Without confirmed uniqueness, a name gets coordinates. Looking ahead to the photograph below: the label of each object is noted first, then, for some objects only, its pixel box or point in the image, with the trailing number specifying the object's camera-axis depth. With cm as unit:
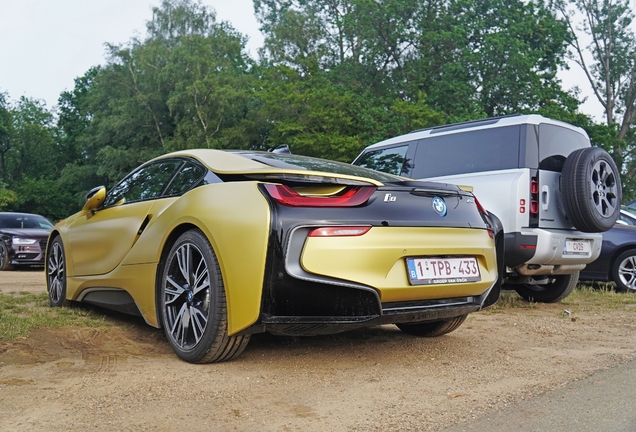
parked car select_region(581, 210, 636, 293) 934
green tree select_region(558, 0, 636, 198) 3622
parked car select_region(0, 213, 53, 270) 1460
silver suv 643
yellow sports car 337
